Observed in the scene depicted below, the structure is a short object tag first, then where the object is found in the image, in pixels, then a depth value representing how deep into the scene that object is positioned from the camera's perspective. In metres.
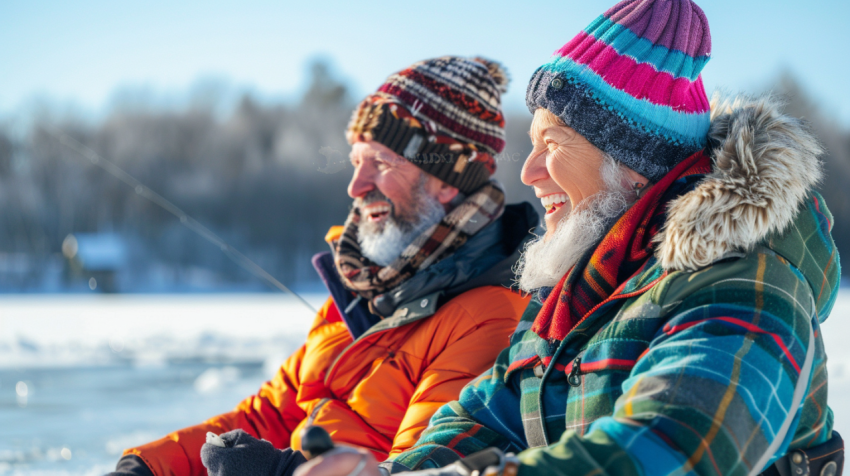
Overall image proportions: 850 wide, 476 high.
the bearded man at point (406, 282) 1.96
